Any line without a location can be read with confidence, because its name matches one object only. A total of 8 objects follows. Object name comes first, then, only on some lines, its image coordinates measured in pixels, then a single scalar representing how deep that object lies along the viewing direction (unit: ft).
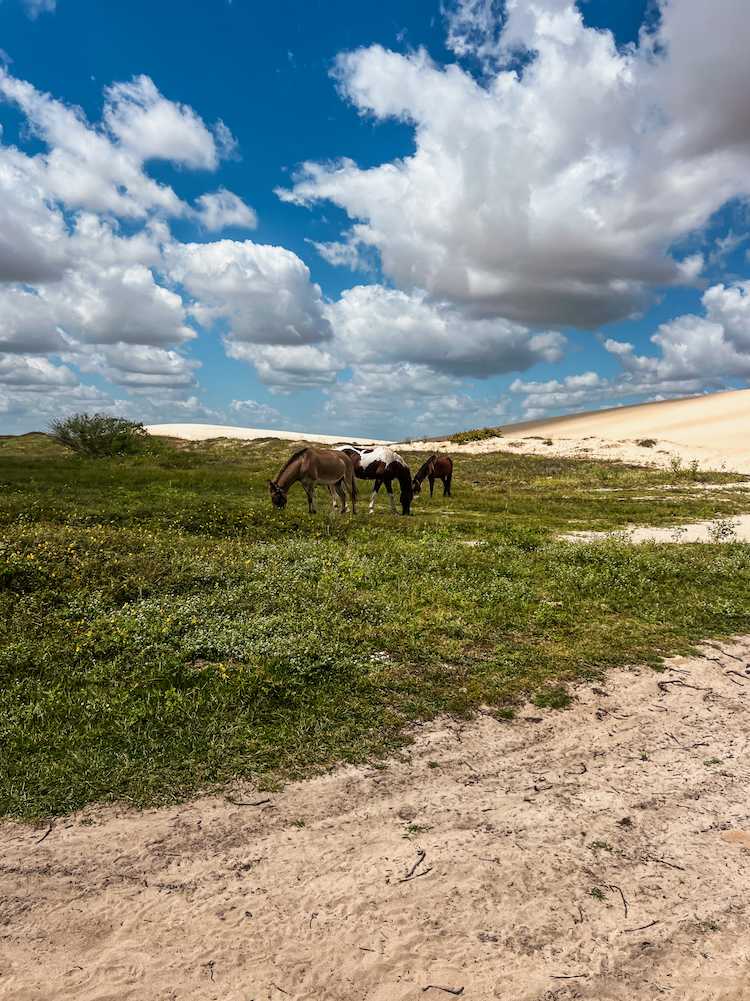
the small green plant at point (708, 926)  13.91
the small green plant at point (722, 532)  58.43
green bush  153.99
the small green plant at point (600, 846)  16.35
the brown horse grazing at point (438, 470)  90.75
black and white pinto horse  77.80
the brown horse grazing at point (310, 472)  67.82
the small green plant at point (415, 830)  16.78
